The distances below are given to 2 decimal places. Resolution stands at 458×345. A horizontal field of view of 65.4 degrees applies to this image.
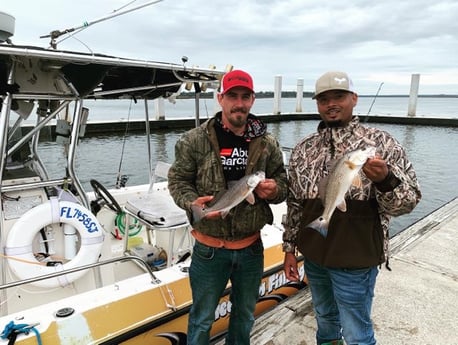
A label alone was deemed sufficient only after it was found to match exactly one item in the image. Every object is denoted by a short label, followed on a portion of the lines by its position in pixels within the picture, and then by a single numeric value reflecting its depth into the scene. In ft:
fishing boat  7.94
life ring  8.81
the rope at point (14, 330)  6.84
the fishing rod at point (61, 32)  10.76
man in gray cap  6.06
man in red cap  7.14
